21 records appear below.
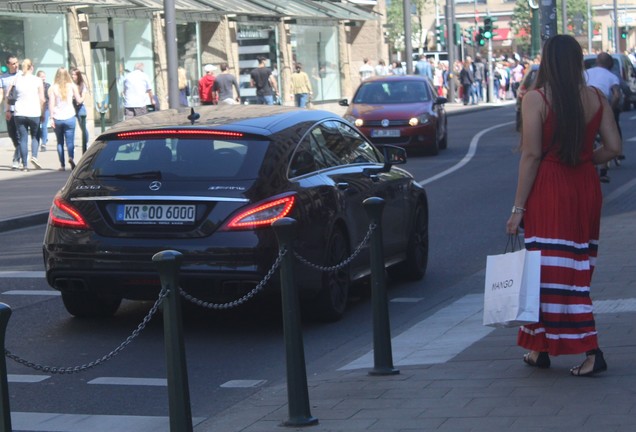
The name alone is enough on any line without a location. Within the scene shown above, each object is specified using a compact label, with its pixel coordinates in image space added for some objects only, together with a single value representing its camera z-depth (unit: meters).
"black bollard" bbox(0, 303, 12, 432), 4.37
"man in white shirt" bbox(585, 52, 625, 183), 18.14
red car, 25.09
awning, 33.66
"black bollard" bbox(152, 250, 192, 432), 5.22
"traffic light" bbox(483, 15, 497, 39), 52.66
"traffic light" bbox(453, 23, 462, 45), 52.78
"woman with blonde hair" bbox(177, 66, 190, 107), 30.27
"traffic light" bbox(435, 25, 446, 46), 57.97
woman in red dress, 6.63
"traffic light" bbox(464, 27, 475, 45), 70.88
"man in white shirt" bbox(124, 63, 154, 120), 25.66
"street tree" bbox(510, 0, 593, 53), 101.44
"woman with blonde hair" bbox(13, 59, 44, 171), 23.08
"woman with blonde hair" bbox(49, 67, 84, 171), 22.84
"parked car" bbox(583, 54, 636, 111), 39.72
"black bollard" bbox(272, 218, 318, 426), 6.12
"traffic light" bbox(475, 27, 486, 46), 53.03
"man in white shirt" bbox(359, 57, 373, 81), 49.94
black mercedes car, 8.62
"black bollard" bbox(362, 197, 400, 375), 7.09
